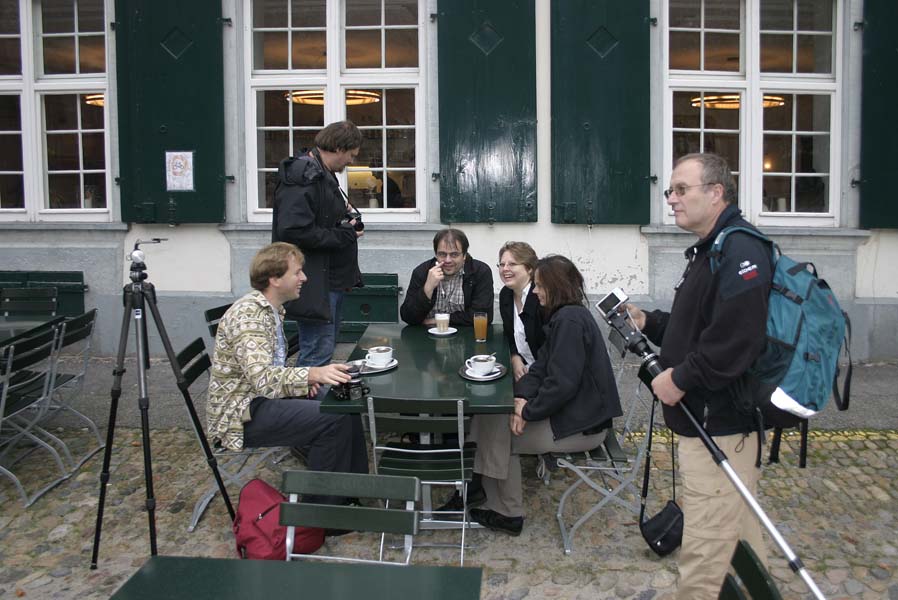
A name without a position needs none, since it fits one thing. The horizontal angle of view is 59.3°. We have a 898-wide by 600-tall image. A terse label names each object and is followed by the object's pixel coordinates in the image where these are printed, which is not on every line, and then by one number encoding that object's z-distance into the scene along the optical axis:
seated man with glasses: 4.68
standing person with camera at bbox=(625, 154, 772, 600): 2.50
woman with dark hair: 3.46
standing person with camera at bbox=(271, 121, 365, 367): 4.42
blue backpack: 2.39
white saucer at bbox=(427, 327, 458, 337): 4.52
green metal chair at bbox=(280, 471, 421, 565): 2.34
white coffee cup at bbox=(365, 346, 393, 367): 3.73
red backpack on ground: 3.29
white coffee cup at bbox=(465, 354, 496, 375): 3.59
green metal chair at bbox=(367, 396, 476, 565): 3.15
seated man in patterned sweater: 3.53
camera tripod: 3.28
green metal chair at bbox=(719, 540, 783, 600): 1.71
